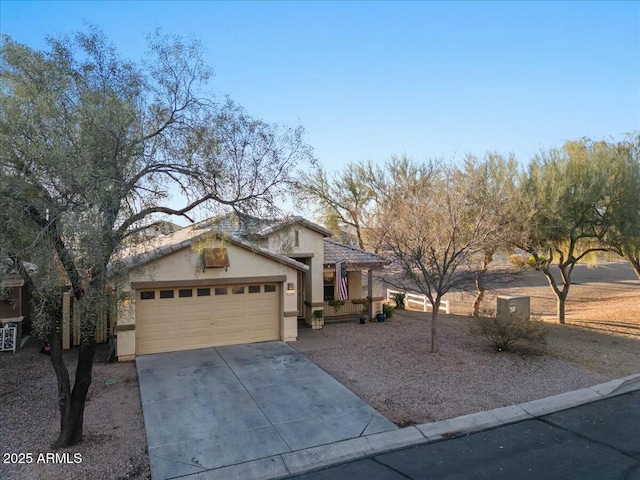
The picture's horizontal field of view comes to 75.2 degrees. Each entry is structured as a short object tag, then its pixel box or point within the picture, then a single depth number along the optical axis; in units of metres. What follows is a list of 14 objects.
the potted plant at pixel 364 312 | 18.52
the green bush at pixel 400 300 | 22.53
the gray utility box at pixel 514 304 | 15.14
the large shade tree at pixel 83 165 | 5.93
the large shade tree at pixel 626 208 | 15.70
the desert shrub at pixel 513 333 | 12.61
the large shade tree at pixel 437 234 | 12.05
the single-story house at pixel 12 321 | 12.72
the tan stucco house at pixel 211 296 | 12.20
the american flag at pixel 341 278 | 17.33
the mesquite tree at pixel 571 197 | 16.14
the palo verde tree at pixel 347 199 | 28.28
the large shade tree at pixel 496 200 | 13.66
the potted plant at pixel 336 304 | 18.20
